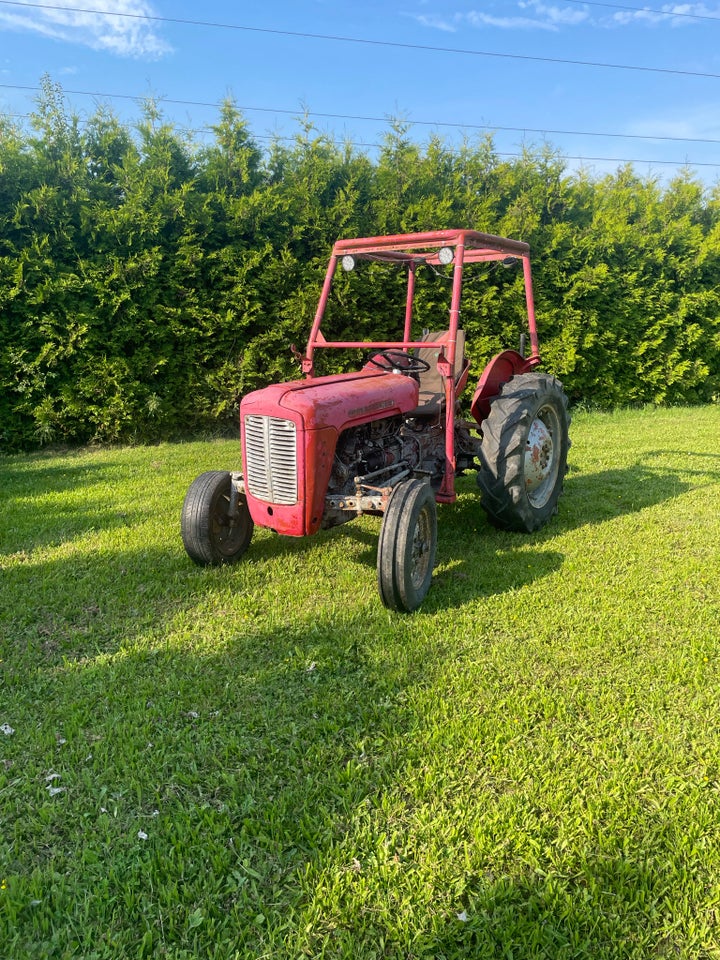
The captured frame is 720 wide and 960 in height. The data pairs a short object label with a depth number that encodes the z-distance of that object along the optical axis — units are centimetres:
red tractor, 342
